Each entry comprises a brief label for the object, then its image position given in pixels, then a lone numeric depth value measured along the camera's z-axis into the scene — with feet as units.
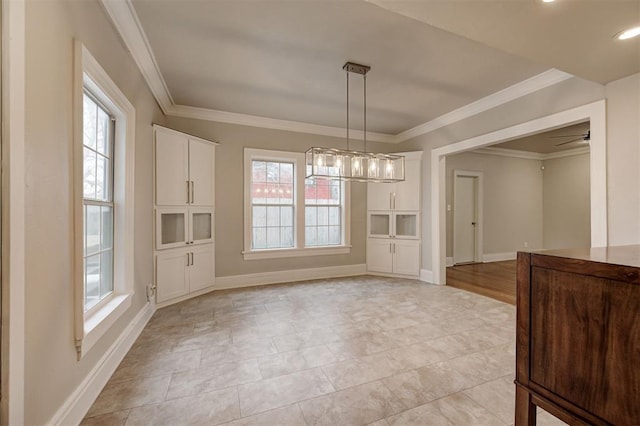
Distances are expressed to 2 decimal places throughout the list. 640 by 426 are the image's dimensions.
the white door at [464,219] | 20.80
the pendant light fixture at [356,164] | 9.61
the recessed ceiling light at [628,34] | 5.77
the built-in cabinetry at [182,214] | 11.05
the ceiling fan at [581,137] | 13.70
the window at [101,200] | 5.21
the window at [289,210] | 14.82
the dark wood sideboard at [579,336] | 2.62
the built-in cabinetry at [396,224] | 15.94
